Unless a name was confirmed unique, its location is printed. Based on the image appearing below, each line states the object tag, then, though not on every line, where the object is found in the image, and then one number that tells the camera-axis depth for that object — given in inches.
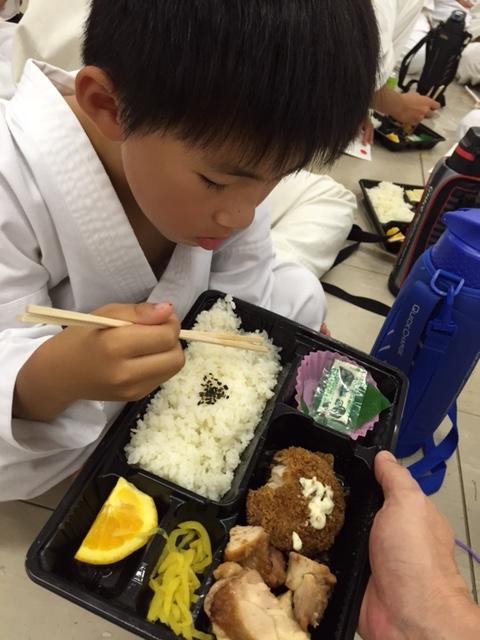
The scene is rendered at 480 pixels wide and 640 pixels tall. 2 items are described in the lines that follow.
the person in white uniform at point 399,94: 80.1
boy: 22.1
